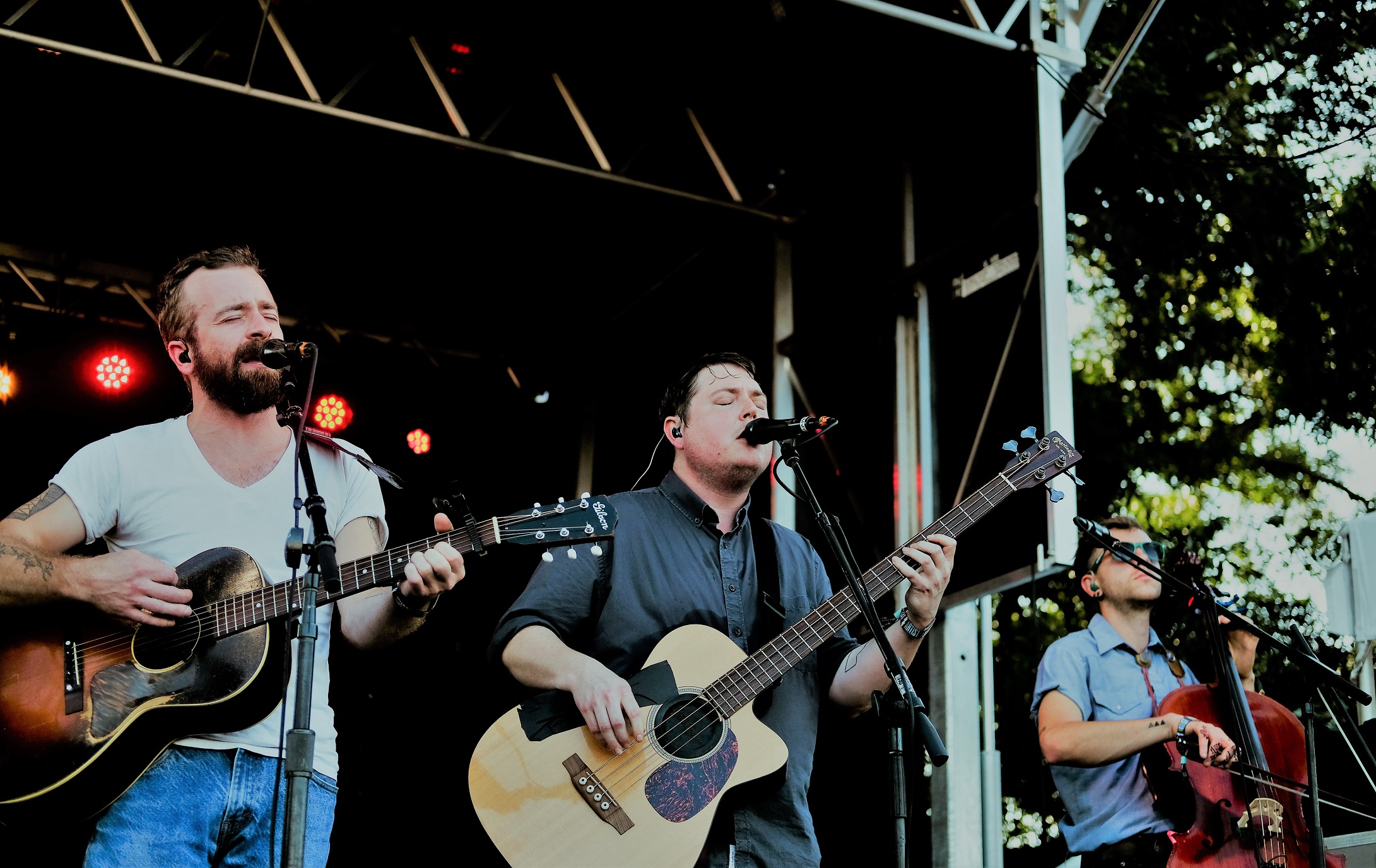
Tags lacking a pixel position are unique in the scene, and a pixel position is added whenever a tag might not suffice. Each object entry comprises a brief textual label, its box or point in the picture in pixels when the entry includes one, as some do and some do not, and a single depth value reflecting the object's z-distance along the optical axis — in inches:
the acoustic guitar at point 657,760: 150.6
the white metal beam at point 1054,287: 235.6
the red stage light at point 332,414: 389.1
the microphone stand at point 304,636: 111.5
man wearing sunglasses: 190.7
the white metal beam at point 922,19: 263.7
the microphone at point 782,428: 146.8
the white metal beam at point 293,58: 313.4
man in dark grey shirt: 154.3
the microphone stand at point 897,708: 135.6
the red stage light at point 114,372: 378.0
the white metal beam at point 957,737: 266.2
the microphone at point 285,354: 132.3
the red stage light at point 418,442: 413.7
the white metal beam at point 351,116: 300.4
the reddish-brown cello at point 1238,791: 181.6
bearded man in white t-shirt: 130.2
